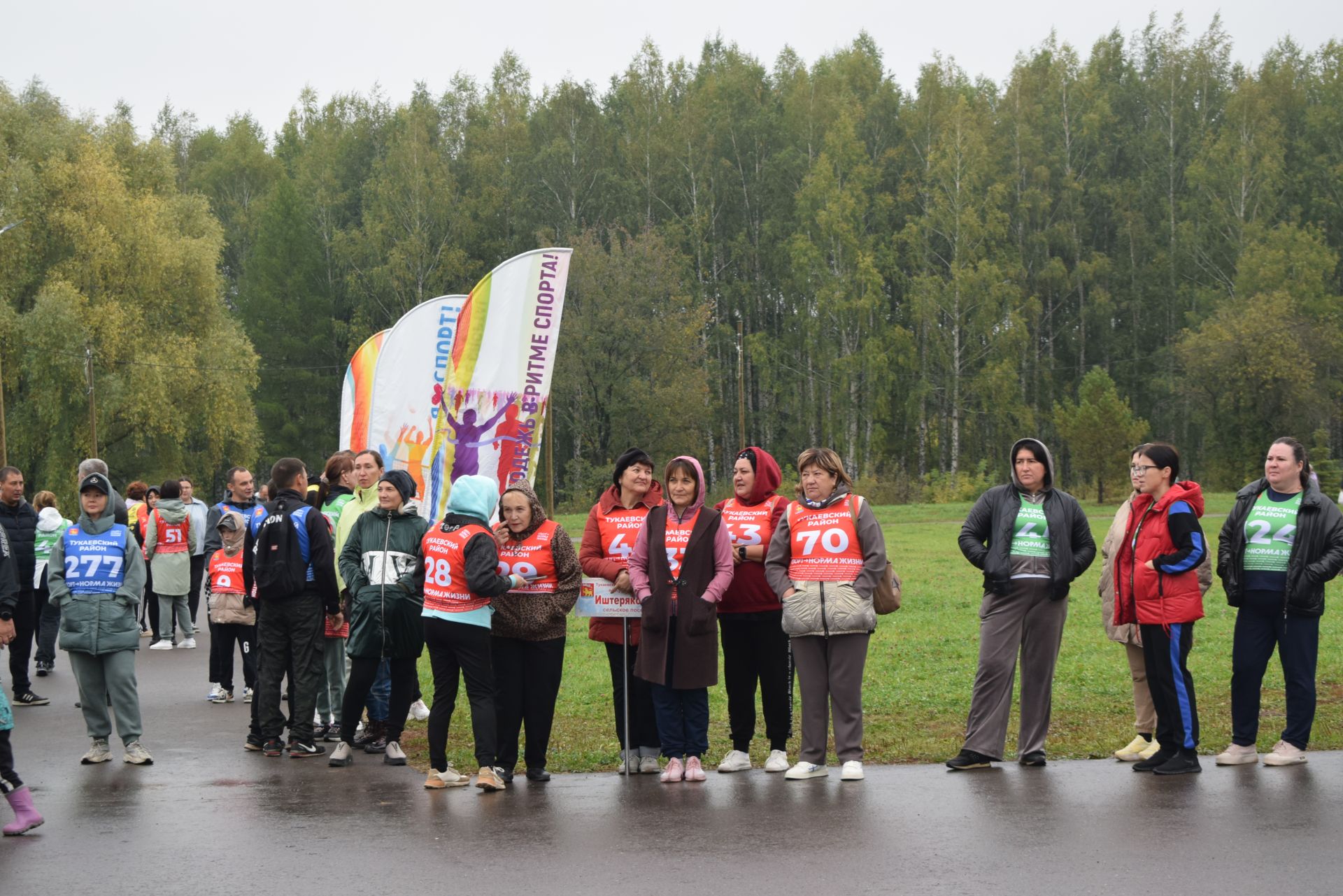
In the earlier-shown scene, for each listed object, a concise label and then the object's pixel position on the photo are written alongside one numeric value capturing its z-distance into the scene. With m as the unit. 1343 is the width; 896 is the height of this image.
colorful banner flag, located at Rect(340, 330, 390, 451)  17.72
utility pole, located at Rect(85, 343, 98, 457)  44.06
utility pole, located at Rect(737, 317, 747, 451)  55.46
